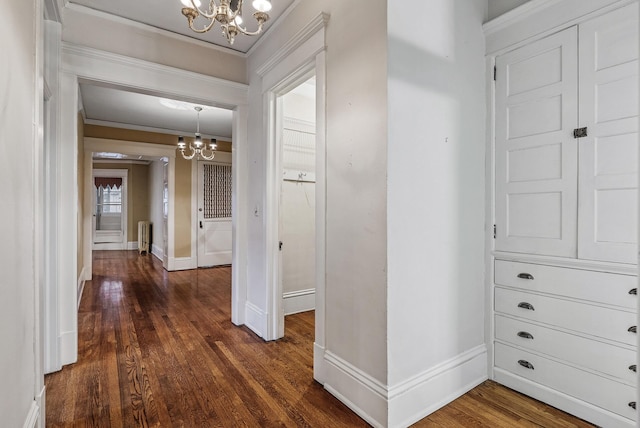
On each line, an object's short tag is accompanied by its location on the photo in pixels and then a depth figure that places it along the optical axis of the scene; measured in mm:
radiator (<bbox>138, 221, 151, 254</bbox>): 8770
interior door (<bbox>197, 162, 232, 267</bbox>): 6730
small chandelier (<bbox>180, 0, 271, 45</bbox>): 1680
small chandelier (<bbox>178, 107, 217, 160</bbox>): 5031
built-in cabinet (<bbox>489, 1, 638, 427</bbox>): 1729
